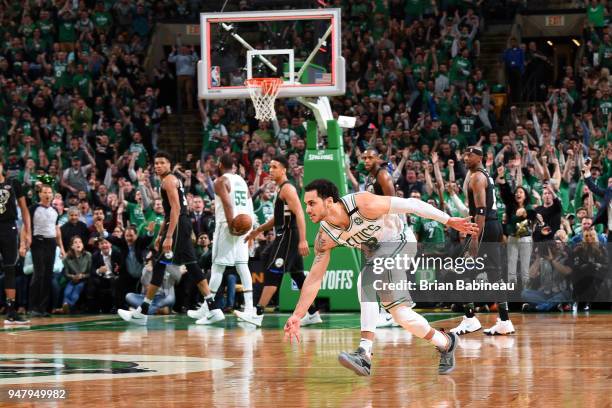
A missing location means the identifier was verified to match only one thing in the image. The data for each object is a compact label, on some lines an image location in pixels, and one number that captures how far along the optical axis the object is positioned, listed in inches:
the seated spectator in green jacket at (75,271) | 778.8
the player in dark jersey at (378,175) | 574.9
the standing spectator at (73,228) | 798.5
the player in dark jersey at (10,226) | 628.1
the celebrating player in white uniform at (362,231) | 366.6
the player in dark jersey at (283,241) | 606.9
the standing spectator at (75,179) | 920.9
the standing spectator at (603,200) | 733.9
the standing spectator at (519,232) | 706.8
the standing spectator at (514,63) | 1056.2
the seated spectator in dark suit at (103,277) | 777.6
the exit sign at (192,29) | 1197.7
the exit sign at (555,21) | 1141.1
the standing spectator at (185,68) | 1115.3
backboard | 691.4
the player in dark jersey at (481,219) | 537.0
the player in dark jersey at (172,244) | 617.0
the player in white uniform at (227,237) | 624.1
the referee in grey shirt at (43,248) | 708.0
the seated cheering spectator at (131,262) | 772.6
